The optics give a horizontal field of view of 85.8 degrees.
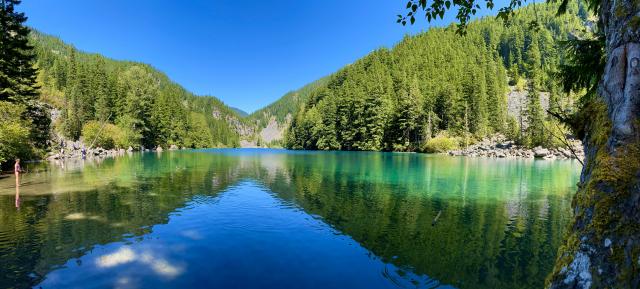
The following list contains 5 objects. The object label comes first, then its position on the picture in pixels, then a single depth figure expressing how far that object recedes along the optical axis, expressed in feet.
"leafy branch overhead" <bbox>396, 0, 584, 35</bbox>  18.95
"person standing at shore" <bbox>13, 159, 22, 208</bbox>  61.03
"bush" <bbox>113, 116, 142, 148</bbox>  277.46
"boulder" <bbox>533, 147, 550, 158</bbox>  216.82
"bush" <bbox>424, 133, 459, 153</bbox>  270.46
